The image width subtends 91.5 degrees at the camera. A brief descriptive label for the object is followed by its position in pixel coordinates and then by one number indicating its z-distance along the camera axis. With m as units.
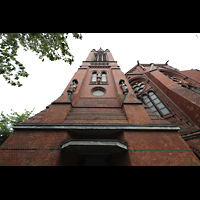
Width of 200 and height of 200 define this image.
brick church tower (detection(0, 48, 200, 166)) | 3.63
